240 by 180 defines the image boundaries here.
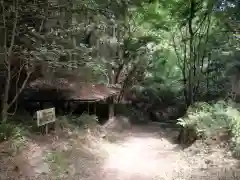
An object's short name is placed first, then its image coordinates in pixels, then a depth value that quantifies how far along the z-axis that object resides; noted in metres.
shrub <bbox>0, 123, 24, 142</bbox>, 6.74
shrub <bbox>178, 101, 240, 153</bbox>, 7.79
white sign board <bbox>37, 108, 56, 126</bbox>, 7.71
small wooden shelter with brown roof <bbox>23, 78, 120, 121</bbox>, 11.44
